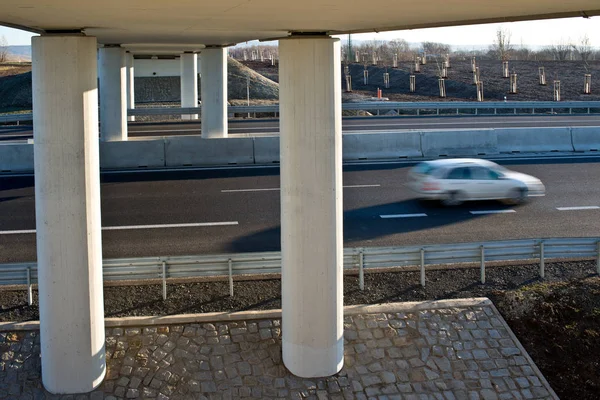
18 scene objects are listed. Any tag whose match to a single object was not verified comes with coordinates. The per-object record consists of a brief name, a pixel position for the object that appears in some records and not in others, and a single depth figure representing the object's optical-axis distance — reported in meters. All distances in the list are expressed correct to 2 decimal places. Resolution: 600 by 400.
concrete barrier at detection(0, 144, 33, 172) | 23.38
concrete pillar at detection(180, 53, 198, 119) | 39.28
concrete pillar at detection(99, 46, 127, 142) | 24.85
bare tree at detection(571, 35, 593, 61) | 68.88
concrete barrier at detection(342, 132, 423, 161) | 25.11
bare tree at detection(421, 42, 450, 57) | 95.44
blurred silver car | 18.31
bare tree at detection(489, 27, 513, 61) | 65.24
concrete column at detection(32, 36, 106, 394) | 8.89
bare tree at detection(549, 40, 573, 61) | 68.12
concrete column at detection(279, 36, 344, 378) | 9.23
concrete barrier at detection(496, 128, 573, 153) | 25.77
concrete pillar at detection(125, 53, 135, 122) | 38.85
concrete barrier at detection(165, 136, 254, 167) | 24.23
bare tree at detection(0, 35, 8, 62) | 79.22
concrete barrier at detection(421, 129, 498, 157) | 25.28
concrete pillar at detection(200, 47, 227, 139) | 24.92
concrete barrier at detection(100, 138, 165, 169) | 24.06
